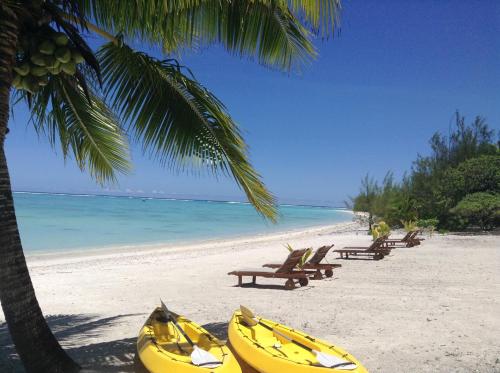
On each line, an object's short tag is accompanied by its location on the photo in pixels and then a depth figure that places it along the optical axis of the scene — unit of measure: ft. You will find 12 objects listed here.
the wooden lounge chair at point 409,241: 55.98
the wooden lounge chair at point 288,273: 30.14
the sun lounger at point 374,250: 44.93
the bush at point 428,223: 84.23
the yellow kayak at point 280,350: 12.35
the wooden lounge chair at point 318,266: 33.65
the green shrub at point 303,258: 34.12
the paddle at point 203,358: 11.91
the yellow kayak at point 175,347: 12.01
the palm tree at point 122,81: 11.67
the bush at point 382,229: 59.20
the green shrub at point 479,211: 71.41
